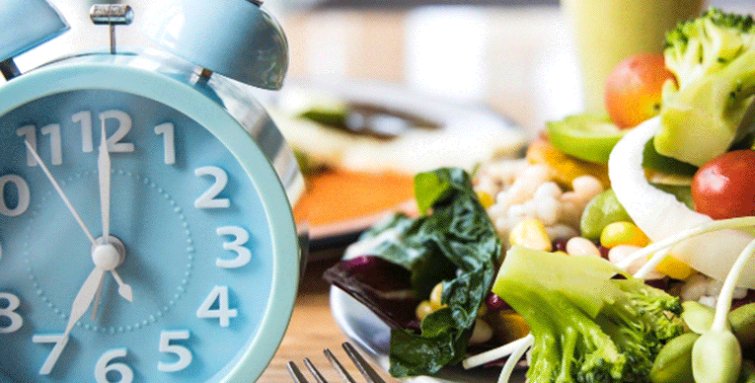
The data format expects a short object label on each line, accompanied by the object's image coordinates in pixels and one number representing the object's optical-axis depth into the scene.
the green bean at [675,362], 0.48
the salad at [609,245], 0.48
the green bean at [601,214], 0.54
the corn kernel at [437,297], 0.56
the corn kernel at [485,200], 0.60
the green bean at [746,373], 0.47
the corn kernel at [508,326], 0.54
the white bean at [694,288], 0.52
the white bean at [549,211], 0.55
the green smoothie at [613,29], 0.64
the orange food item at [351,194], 0.74
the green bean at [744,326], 0.48
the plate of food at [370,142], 0.76
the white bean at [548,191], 0.56
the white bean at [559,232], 0.55
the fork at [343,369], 0.51
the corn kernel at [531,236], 0.54
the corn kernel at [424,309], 0.56
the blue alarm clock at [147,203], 0.49
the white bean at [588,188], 0.56
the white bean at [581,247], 0.53
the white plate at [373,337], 0.52
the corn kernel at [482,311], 0.54
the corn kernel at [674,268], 0.52
